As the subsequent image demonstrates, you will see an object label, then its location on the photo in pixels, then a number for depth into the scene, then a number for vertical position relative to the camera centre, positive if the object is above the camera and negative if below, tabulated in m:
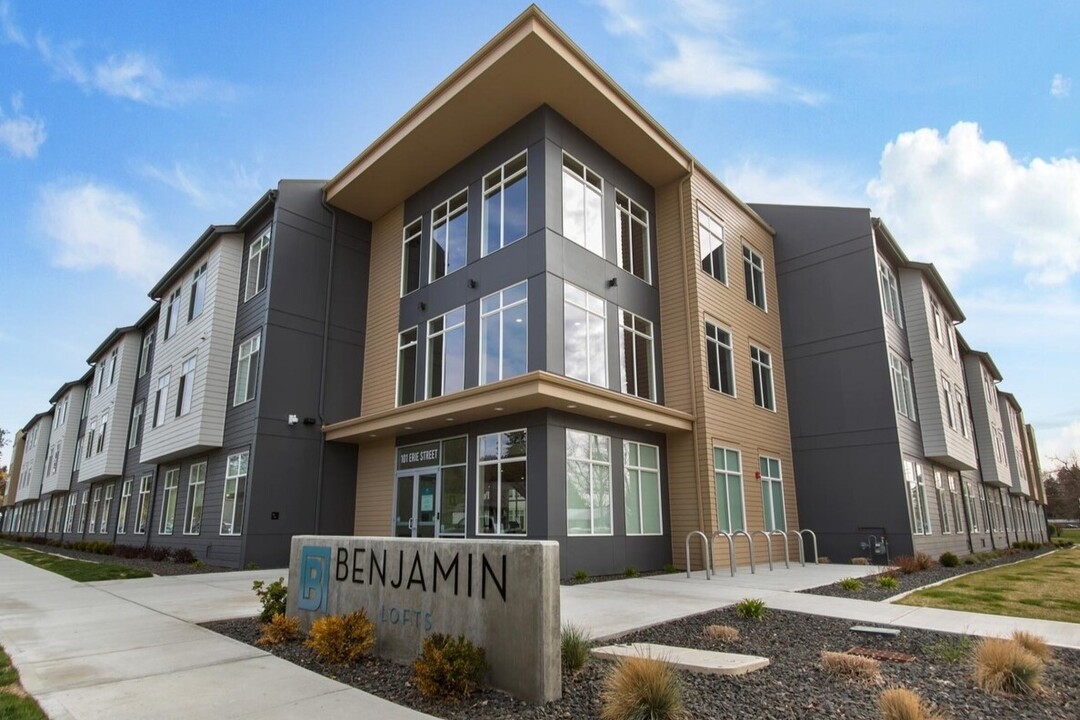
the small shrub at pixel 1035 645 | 5.30 -1.20
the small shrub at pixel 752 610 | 7.38 -1.22
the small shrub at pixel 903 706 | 3.64 -1.19
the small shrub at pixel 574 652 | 5.06 -1.18
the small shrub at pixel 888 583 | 10.22 -1.26
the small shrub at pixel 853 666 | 4.86 -1.27
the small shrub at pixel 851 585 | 9.98 -1.27
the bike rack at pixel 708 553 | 12.61 -1.02
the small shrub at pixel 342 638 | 5.72 -1.19
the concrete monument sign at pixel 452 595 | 4.55 -0.77
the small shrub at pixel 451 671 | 4.57 -1.20
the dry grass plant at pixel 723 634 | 6.32 -1.30
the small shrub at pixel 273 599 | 7.18 -1.06
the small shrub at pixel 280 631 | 6.45 -1.27
